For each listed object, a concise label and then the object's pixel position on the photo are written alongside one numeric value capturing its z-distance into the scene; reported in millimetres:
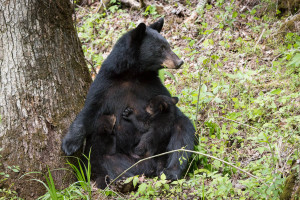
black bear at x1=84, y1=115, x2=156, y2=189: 8781
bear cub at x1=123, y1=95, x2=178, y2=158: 8898
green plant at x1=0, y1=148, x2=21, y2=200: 7173
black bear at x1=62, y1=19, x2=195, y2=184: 8607
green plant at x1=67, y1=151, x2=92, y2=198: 6703
